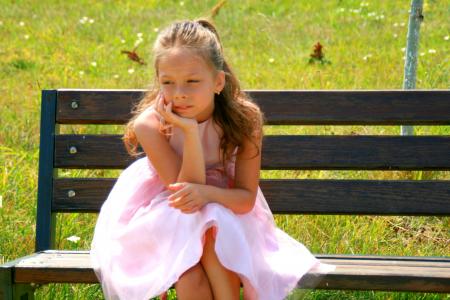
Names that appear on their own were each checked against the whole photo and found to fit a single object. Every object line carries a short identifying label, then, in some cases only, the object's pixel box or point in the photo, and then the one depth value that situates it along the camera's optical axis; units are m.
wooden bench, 5.89
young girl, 4.70
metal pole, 7.77
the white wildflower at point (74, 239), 6.33
